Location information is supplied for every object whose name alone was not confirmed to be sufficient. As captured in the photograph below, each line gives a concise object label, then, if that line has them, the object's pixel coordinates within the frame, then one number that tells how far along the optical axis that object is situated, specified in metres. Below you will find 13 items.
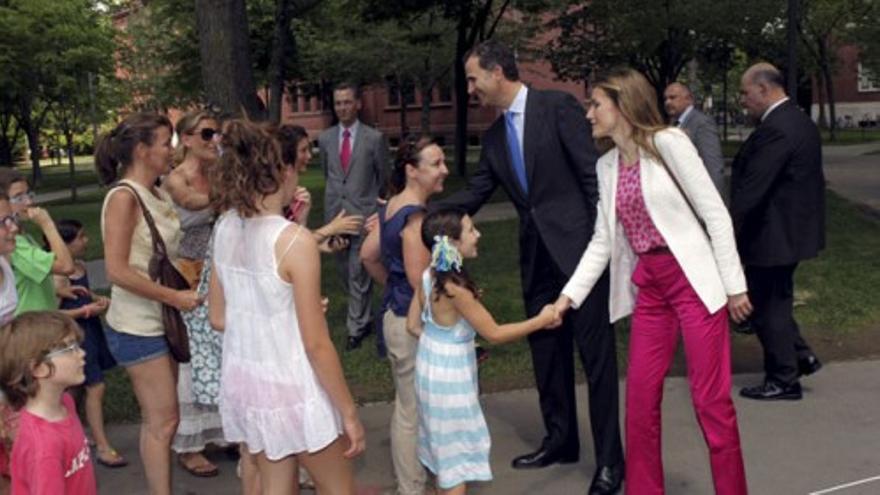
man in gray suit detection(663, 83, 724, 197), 8.93
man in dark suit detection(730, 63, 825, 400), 6.57
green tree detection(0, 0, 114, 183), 30.38
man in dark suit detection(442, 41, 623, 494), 5.22
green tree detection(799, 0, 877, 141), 44.16
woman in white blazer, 4.52
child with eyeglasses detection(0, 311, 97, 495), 3.43
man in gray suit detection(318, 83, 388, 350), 8.65
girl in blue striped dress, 4.55
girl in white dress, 3.52
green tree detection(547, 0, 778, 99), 30.69
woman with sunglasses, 5.18
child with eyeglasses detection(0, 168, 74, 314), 4.91
